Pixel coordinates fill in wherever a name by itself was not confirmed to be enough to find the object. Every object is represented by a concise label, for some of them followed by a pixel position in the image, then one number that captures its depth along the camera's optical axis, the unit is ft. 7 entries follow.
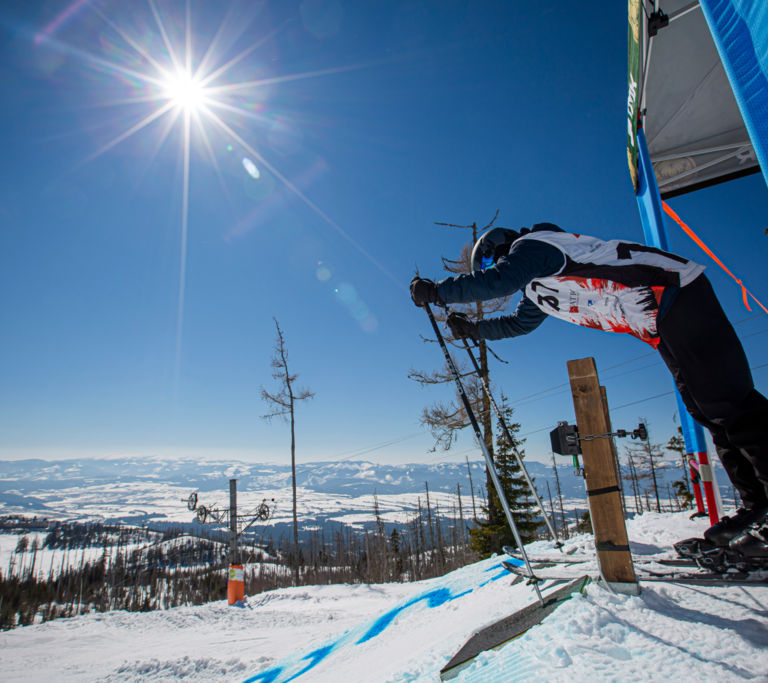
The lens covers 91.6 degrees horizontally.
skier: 6.56
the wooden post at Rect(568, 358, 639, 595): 6.61
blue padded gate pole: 13.93
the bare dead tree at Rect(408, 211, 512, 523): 35.96
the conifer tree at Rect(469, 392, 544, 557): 39.17
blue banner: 4.66
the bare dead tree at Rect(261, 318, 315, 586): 52.77
